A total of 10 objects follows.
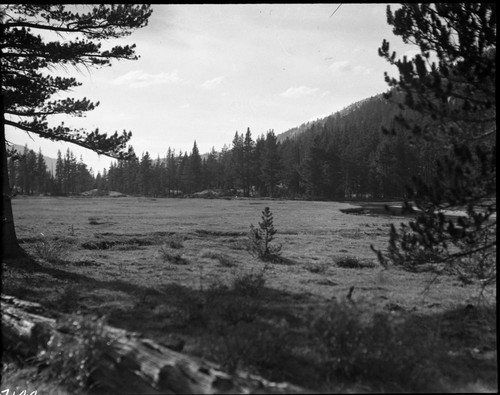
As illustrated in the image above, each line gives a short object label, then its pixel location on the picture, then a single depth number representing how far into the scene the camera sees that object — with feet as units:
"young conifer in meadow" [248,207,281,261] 46.83
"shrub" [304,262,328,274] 39.83
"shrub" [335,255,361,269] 43.29
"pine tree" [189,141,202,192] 299.58
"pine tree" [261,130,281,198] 246.82
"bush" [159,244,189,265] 42.29
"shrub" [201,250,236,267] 41.73
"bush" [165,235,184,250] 54.19
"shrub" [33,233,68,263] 40.20
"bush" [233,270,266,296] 27.09
